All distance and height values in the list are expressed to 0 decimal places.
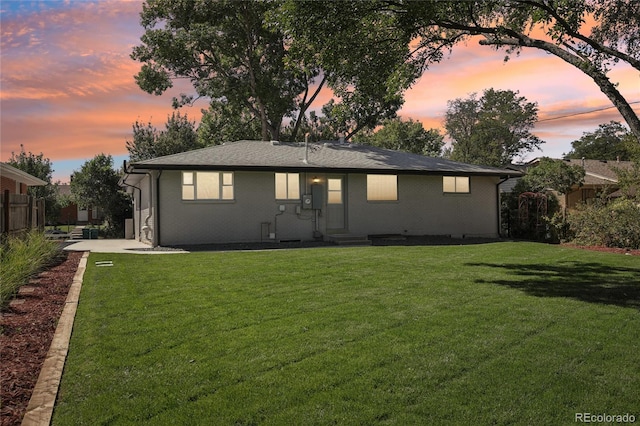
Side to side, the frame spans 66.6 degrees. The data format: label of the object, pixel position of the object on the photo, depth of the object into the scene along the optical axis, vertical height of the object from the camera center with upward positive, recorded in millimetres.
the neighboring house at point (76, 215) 39297 +362
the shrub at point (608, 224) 15734 -443
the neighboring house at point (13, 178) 19252 +1979
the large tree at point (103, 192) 27891 +1564
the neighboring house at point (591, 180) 30359 +2023
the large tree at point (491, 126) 49656 +9345
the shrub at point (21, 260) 6762 -709
